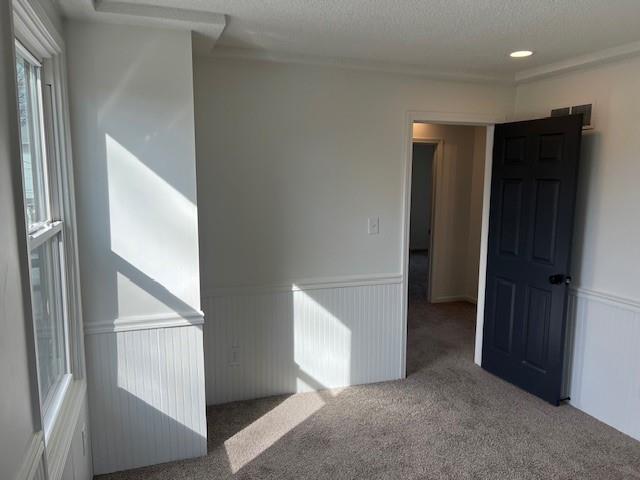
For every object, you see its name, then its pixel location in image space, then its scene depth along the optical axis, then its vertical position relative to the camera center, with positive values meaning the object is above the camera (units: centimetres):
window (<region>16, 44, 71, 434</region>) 175 -22
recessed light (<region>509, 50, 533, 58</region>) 284 +78
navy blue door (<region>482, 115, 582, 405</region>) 307 -47
